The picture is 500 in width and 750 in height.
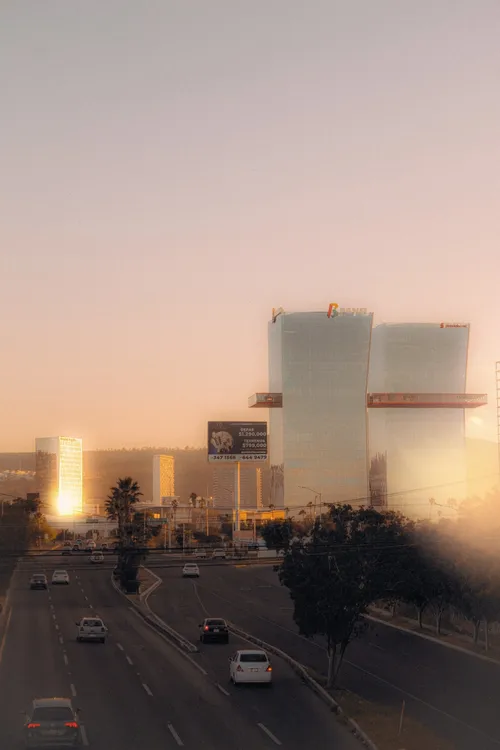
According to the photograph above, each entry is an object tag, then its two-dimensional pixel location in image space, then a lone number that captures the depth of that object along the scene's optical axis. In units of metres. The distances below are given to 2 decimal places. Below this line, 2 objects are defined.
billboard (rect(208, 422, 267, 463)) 199.50
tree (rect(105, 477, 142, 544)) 115.93
